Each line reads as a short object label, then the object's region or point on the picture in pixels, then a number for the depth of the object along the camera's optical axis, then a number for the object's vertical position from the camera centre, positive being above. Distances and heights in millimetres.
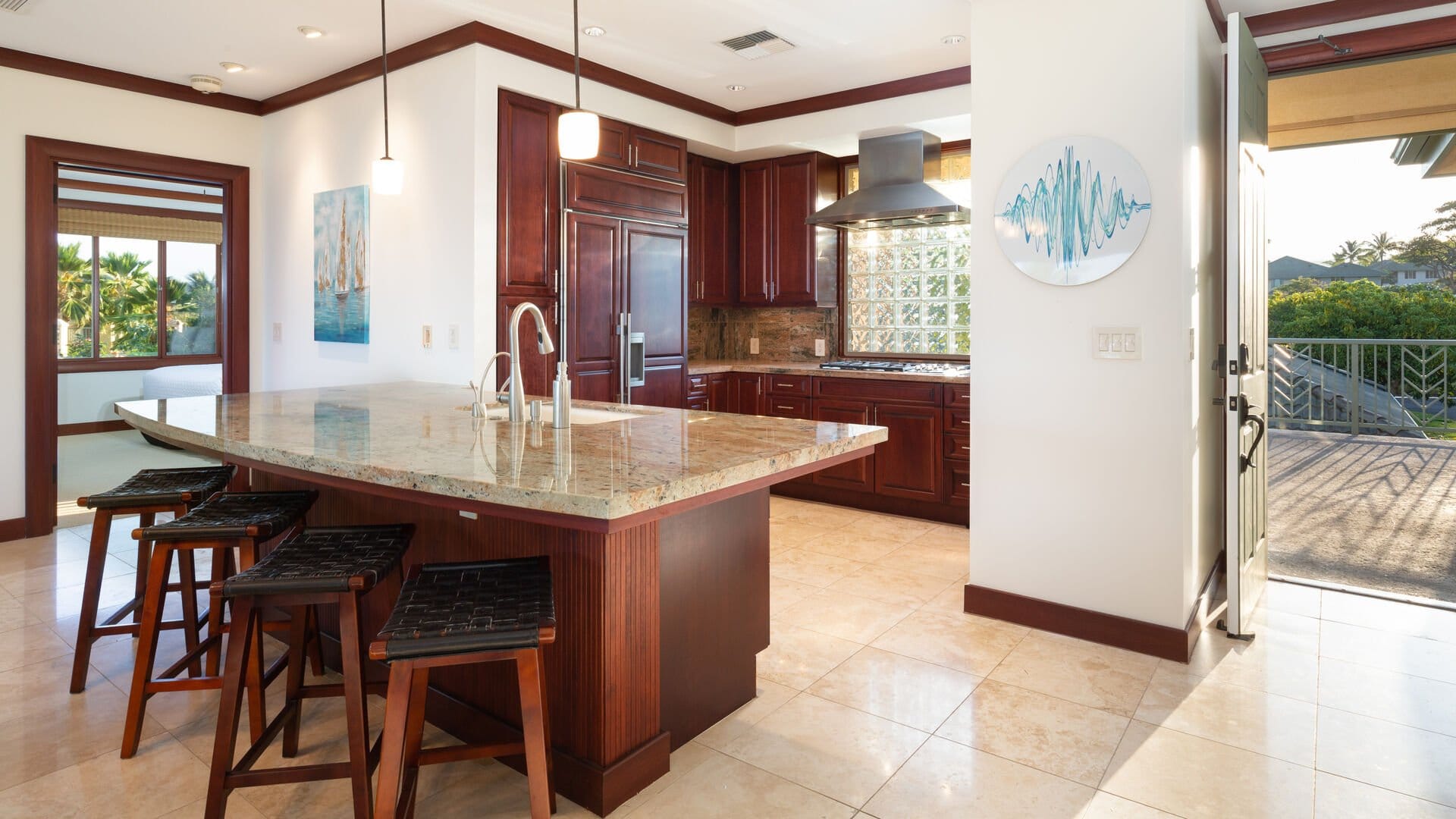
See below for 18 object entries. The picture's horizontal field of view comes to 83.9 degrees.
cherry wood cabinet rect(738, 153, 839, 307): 5625 +1096
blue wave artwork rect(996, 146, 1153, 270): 2863 +642
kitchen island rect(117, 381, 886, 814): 1628 -353
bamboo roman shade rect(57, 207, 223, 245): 7820 +1679
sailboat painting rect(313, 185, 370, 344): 4539 +718
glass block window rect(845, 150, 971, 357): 5422 +719
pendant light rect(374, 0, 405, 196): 3227 +863
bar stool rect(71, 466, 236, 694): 2482 -401
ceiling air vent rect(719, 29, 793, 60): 4023 +1752
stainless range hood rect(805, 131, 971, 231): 4812 +1241
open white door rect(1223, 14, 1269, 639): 2809 +235
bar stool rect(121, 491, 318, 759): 2113 -431
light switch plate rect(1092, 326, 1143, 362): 2844 +162
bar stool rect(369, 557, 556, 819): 1476 -460
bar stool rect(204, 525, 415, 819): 1728 -547
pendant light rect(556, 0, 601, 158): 2641 +843
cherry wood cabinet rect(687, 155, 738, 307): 5734 +1141
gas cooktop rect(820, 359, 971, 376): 4793 +137
